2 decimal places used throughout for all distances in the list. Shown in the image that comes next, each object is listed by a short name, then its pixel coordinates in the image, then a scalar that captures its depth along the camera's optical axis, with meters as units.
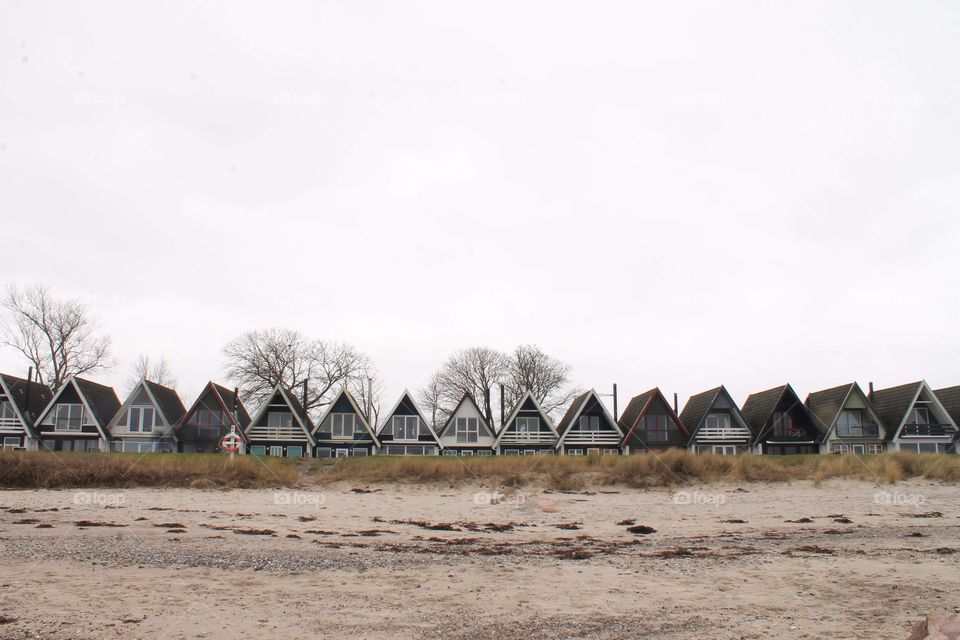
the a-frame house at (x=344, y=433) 49.22
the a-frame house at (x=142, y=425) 48.84
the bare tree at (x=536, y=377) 71.25
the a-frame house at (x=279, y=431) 48.91
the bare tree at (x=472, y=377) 70.56
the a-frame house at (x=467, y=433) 50.81
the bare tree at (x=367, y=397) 65.69
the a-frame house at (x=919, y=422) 52.56
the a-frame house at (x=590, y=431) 50.47
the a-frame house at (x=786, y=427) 51.69
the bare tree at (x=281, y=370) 66.12
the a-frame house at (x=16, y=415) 48.00
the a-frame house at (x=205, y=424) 48.91
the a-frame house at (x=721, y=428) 51.09
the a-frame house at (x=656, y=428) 50.62
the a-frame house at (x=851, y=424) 52.47
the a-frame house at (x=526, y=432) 50.72
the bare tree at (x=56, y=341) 56.09
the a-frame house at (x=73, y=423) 48.22
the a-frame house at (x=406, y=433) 49.56
